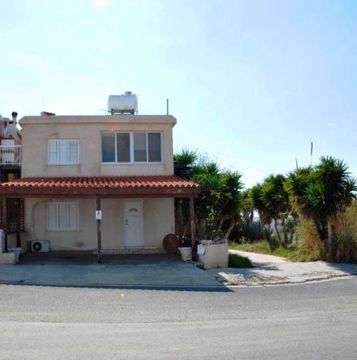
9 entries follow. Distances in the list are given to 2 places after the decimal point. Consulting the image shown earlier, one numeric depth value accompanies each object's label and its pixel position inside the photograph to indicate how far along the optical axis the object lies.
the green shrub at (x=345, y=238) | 20.20
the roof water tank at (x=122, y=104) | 23.48
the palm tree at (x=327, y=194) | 20.47
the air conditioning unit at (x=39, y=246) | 21.14
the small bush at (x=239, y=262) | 19.16
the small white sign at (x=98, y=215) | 18.47
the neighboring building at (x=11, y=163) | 21.33
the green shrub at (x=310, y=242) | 20.91
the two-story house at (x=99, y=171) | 21.70
